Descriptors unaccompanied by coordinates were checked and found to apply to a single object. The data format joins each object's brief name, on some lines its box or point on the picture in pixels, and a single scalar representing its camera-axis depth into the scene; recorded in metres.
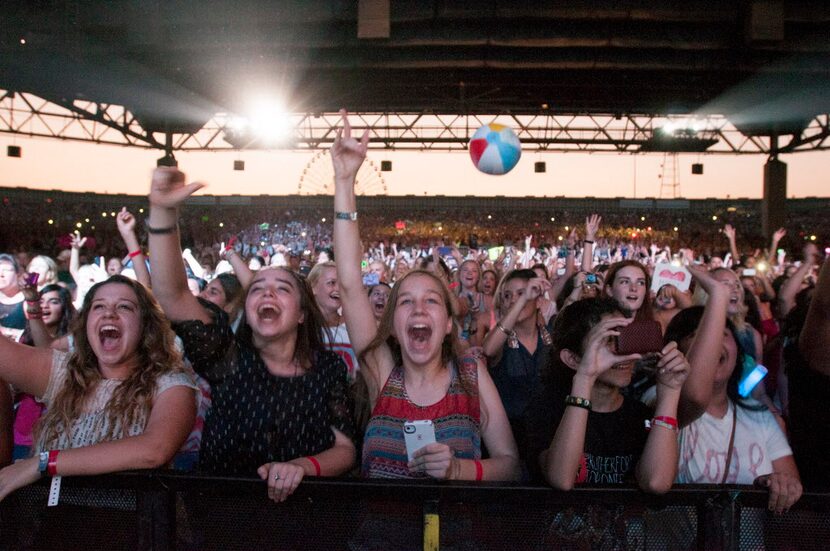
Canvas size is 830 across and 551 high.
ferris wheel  23.64
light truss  17.72
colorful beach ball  5.77
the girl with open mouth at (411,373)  2.29
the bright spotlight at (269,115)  12.97
